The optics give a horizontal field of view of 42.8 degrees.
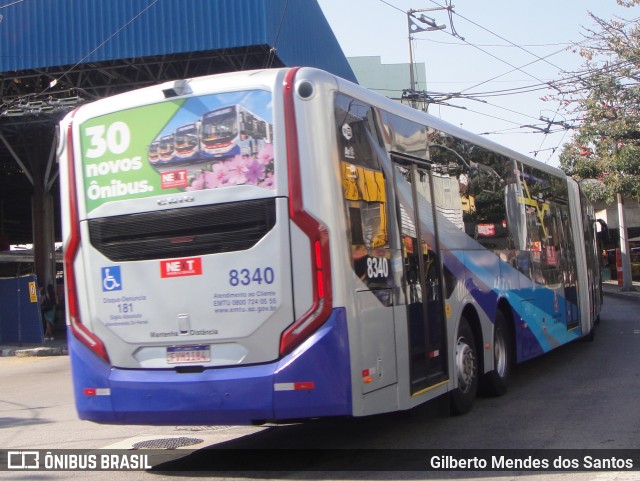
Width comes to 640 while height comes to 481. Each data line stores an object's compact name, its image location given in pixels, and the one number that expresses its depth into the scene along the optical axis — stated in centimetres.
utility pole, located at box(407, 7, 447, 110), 3394
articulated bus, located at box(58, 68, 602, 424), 612
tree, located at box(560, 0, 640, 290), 2370
